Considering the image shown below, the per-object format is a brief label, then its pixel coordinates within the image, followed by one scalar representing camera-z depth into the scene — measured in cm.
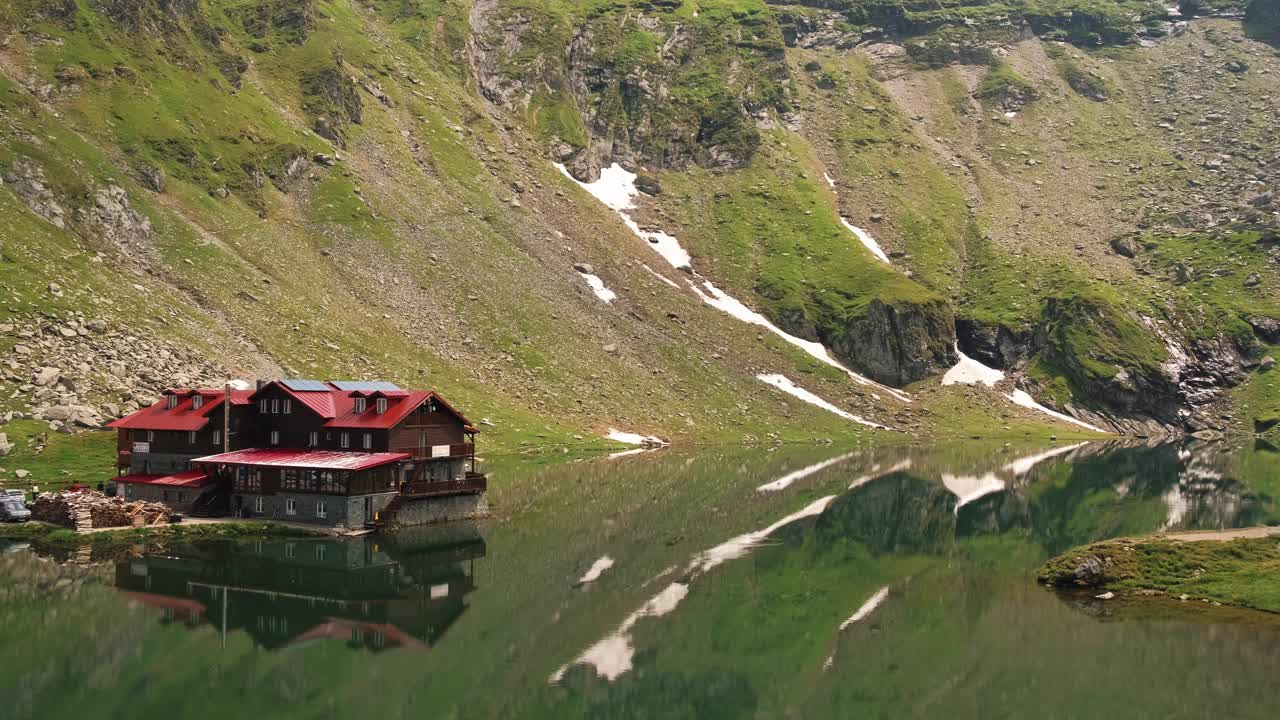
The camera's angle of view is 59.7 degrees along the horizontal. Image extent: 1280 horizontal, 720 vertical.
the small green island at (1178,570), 5572
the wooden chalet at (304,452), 7512
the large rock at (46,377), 9673
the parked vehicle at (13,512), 7144
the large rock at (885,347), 19662
